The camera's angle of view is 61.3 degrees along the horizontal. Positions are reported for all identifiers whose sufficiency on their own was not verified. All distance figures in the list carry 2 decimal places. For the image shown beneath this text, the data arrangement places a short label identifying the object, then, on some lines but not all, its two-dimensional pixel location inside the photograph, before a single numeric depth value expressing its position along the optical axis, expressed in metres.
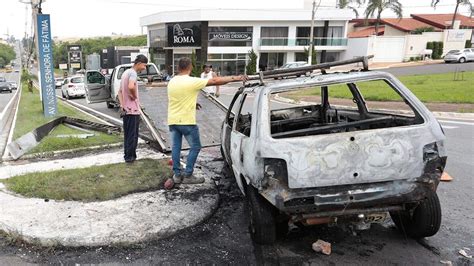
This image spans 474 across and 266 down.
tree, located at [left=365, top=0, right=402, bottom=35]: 50.03
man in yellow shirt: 5.06
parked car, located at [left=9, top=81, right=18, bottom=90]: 43.33
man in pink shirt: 6.11
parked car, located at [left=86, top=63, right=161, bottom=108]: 14.30
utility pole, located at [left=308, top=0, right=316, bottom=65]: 34.20
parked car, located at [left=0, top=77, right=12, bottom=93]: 39.58
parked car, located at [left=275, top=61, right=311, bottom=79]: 33.85
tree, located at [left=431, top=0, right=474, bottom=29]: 51.33
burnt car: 3.38
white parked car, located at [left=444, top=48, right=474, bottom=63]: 38.69
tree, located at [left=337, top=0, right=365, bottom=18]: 51.21
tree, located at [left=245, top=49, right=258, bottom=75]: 41.84
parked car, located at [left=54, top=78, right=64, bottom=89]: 46.34
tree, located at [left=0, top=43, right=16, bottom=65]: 141.60
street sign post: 11.74
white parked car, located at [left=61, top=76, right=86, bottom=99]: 26.52
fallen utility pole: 4.00
